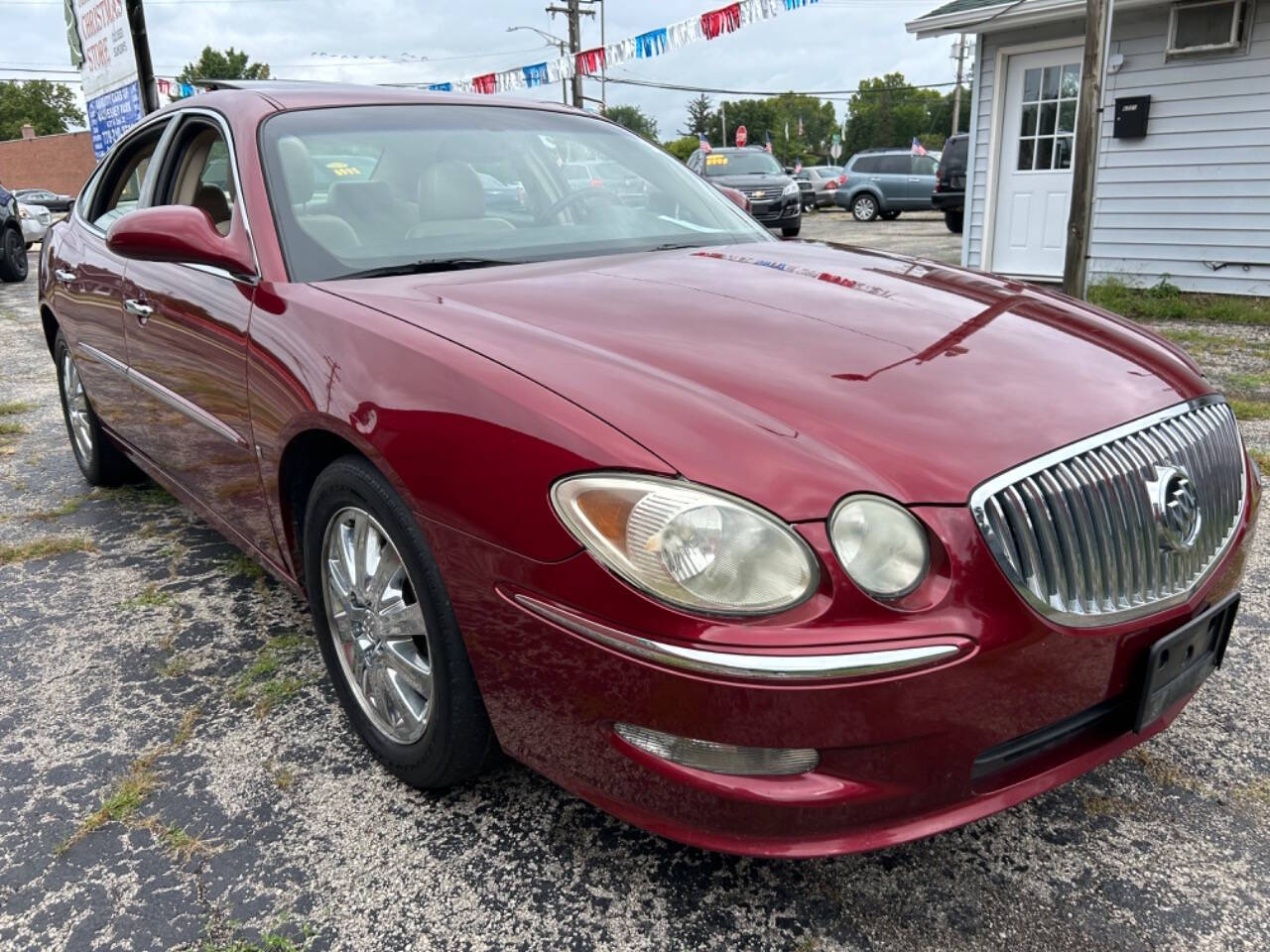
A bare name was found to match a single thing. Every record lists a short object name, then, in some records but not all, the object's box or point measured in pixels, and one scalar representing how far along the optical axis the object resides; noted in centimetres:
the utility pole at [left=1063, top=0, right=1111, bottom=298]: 684
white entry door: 945
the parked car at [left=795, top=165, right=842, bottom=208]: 2564
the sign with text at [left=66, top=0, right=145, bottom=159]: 1046
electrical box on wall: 896
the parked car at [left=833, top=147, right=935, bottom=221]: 2309
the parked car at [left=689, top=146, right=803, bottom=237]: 1727
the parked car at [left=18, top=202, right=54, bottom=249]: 1505
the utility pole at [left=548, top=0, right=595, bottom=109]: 3347
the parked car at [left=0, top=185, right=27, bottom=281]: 1312
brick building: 4962
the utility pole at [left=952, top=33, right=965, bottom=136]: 4702
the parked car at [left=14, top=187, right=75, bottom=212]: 2630
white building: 845
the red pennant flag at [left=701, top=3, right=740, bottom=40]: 1217
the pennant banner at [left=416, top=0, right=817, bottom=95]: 1197
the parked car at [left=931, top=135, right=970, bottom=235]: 1698
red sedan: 151
